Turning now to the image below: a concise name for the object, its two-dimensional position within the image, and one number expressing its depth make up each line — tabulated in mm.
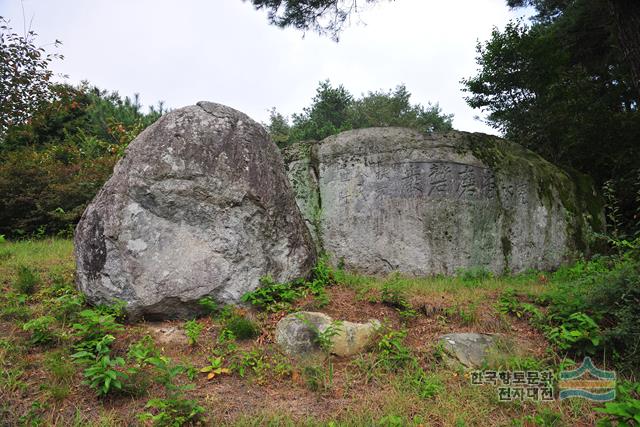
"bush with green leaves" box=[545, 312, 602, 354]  3770
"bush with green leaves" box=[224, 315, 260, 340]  4152
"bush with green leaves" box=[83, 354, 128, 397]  3148
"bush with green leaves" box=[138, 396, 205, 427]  2957
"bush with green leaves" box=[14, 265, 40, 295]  4695
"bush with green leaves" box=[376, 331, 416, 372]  3845
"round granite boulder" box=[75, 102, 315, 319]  4430
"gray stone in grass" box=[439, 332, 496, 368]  3930
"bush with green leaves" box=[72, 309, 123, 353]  3691
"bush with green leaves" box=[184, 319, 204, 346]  4047
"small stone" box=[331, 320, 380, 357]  4055
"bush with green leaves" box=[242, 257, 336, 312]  4641
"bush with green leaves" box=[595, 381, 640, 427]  2582
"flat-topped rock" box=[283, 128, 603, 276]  6766
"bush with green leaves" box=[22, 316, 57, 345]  3752
